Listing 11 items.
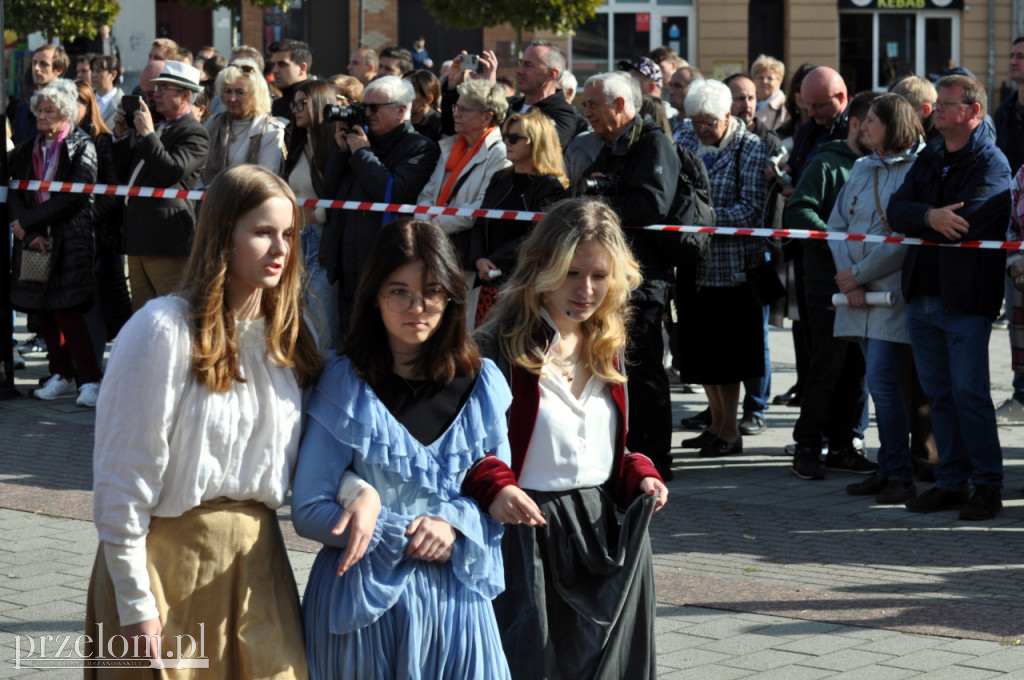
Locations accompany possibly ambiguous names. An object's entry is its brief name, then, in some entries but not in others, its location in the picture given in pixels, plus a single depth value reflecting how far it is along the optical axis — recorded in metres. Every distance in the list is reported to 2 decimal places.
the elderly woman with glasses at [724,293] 17.05
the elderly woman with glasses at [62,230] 19.92
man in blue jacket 13.77
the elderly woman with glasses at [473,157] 17.06
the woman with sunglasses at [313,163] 19.02
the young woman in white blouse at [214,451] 6.00
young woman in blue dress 6.29
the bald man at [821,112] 17.25
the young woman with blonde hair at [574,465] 7.52
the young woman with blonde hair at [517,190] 15.55
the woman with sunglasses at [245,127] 19.36
